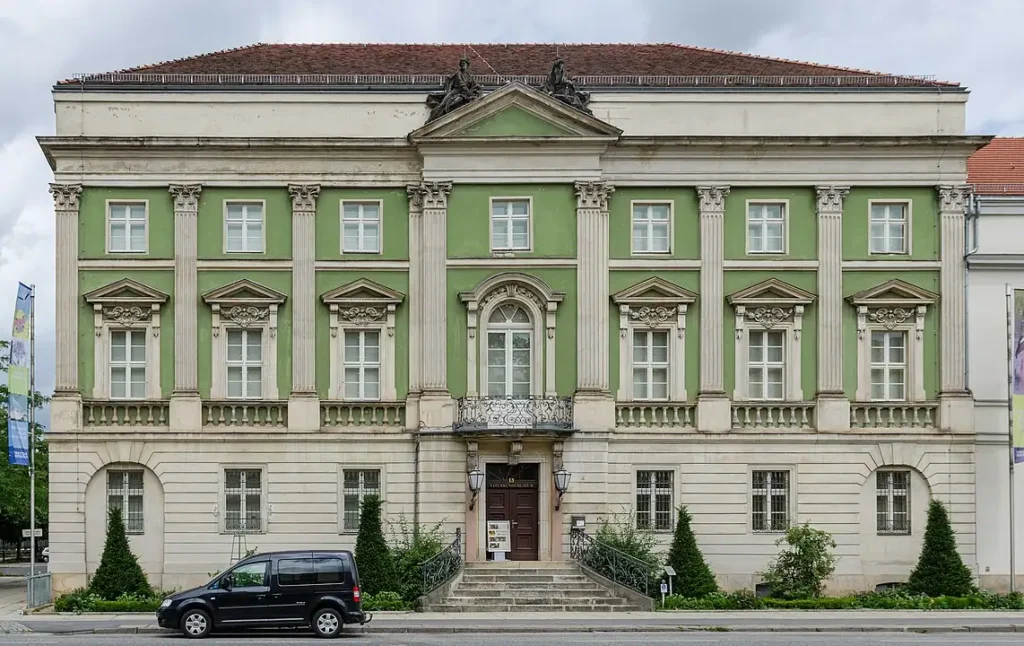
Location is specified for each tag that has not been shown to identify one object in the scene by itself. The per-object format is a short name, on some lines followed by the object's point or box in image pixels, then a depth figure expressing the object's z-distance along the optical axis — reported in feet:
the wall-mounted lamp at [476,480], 128.36
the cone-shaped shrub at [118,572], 121.90
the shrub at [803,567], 123.95
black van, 99.50
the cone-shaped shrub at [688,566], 121.80
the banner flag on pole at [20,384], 122.62
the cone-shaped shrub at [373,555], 119.85
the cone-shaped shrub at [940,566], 124.88
